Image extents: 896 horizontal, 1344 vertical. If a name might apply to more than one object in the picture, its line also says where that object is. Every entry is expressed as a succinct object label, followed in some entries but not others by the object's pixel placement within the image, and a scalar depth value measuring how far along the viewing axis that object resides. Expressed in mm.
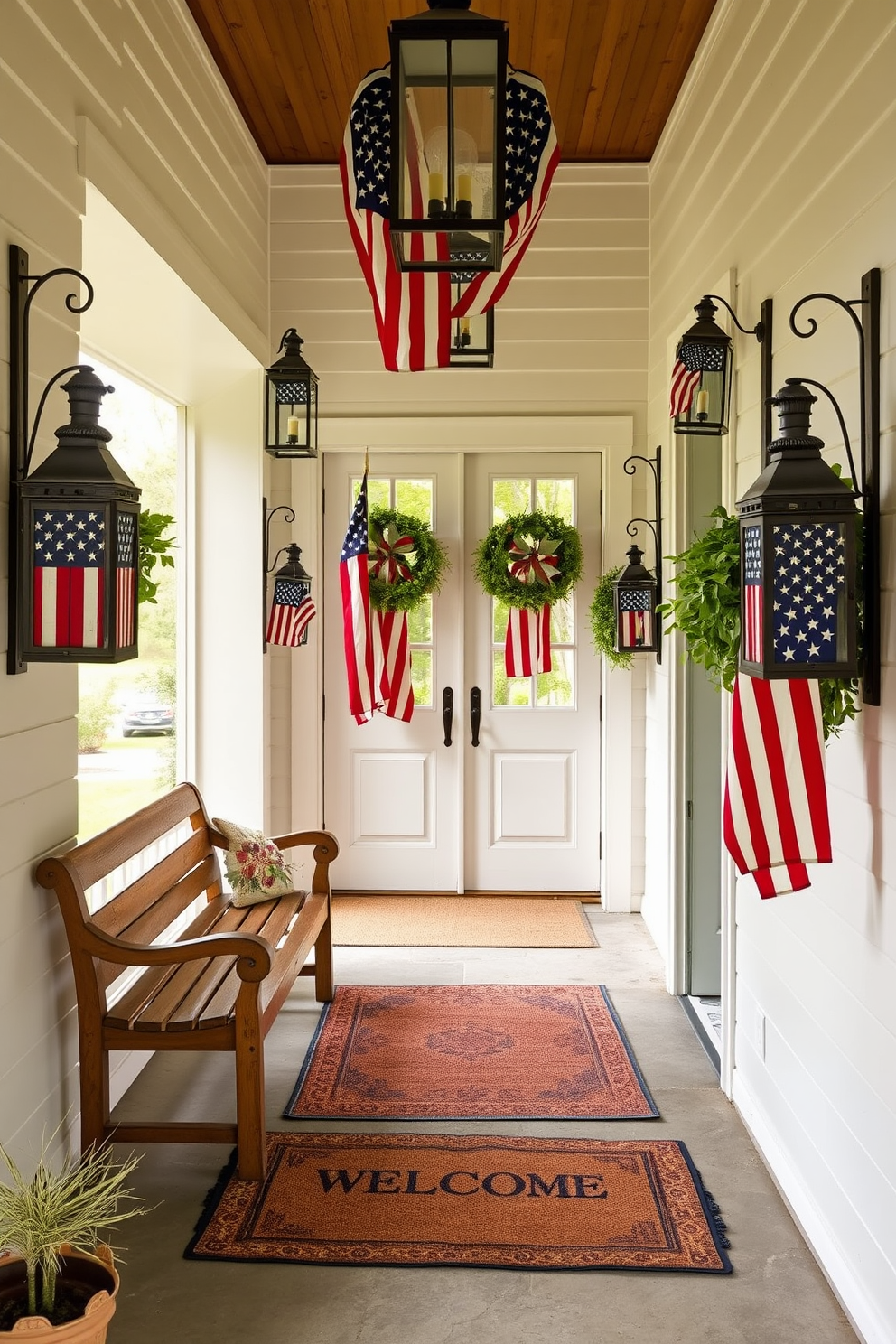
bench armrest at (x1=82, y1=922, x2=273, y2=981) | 2703
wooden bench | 2660
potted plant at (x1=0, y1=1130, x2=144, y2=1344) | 1750
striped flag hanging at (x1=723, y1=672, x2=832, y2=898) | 2258
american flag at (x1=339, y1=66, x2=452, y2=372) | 2137
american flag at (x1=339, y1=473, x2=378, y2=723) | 4844
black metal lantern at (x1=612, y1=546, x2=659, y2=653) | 4641
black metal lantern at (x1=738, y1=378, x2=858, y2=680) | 2020
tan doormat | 4930
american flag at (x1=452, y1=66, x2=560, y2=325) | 2137
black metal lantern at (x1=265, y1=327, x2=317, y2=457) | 4270
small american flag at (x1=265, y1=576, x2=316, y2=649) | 4832
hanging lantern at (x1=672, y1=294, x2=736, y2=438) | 3324
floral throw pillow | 3932
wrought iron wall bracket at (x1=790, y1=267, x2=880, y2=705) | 2170
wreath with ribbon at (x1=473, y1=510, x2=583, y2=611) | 5309
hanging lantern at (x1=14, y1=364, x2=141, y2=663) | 2252
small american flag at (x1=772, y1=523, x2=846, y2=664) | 2021
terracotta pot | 1703
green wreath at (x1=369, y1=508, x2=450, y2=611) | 5285
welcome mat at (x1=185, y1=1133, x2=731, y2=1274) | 2547
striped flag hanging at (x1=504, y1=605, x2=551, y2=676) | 5414
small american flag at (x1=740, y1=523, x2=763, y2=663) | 2057
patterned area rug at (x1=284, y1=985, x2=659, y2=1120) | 3318
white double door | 5516
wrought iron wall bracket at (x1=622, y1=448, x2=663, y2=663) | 4801
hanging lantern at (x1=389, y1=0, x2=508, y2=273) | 1750
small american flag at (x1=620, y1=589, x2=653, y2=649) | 4668
